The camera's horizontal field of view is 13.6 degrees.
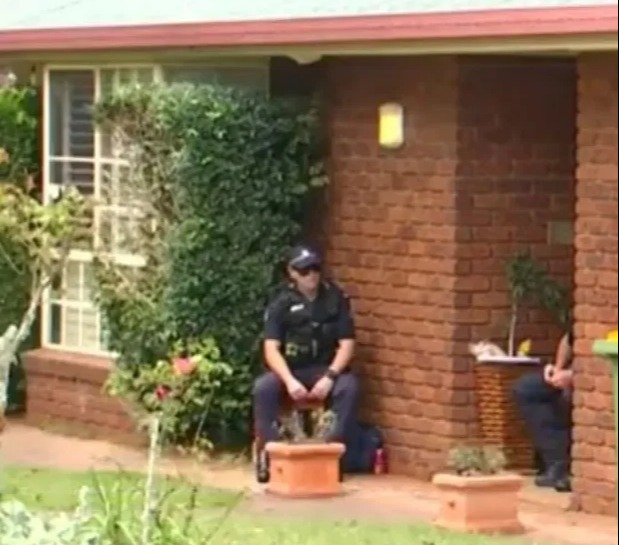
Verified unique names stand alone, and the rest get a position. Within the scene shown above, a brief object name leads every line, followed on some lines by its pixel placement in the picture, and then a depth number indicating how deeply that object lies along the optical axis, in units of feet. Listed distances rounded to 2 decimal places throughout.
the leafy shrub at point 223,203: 50.98
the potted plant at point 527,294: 48.78
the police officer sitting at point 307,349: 48.91
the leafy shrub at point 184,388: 49.37
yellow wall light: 49.60
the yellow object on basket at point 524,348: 48.83
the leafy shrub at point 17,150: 58.39
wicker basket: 48.19
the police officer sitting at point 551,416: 46.88
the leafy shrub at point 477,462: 43.06
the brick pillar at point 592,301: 43.32
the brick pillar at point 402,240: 48.85
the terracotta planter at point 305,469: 46.85
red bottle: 50.08
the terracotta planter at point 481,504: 42.75
